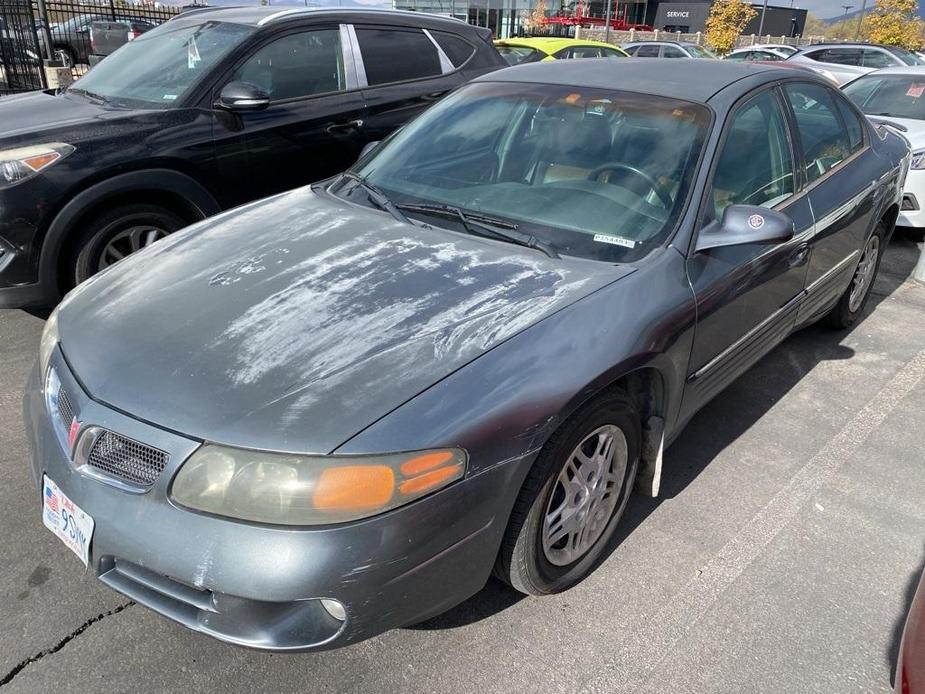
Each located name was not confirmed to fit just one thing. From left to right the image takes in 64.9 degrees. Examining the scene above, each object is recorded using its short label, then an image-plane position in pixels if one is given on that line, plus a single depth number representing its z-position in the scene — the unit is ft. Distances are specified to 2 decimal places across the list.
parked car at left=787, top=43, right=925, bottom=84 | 52.70
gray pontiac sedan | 5.65
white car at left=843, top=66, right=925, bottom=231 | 20.18
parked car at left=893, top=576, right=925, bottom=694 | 4.96
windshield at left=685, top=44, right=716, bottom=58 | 67.76
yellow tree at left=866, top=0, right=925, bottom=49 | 109.70
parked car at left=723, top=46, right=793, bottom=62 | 68.26
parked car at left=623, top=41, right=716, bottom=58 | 65.05
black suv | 12.42
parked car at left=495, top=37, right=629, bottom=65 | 38.24
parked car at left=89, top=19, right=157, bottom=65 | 46.42
